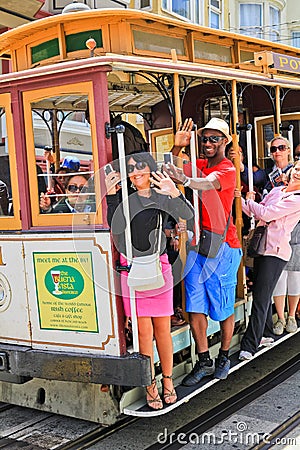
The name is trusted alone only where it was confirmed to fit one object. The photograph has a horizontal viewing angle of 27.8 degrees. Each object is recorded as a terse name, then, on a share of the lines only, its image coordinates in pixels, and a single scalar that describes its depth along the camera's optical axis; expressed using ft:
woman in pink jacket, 17.20
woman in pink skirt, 13.67
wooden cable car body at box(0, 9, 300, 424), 13.70
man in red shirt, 15.35
